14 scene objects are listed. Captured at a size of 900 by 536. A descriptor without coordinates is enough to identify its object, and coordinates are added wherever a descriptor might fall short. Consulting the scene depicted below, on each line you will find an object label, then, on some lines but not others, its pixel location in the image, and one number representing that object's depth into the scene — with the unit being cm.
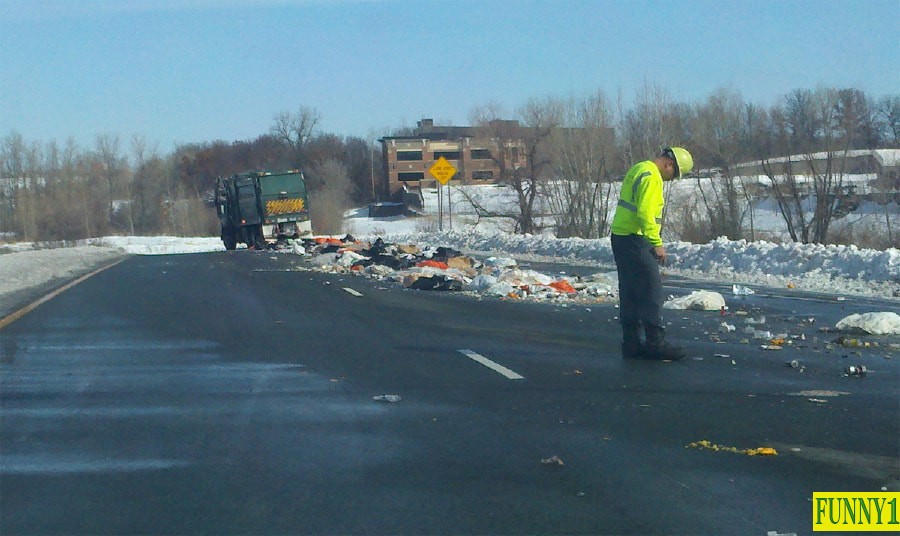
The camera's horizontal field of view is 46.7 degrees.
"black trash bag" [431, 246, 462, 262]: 2869
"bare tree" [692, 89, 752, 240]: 3872
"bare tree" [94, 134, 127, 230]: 12025
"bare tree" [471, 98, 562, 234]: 5244
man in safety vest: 995
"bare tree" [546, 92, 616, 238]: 4894
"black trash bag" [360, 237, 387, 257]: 3228
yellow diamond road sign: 4191
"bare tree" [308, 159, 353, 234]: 7375
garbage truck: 4862
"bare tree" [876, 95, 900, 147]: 4509
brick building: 9931
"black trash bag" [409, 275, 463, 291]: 2022
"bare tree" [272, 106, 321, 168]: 11606
